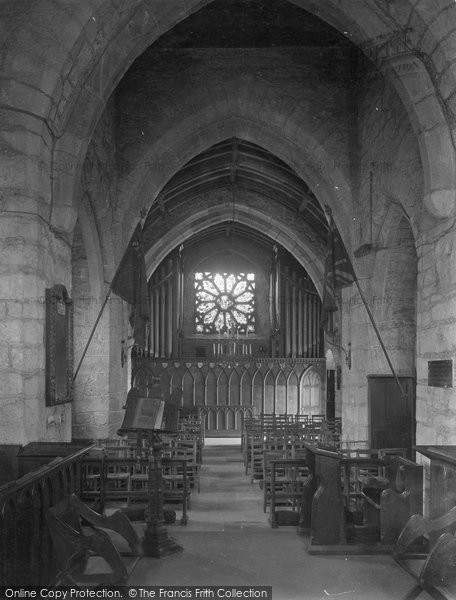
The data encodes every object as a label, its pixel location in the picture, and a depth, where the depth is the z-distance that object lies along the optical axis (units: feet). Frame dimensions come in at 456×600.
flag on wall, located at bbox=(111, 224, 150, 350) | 27.99
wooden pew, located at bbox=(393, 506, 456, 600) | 12.32
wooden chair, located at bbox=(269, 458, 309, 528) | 18.92
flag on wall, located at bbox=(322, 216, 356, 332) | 25.62
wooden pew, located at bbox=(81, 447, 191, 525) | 19.17
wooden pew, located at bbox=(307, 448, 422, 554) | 15.79
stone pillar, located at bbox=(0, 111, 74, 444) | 17.10
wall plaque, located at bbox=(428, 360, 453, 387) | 17.97
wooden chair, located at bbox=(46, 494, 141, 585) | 12.19
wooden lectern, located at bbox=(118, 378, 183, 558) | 15.56
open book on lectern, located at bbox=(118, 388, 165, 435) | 17.65
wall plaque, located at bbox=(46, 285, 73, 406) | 18.43
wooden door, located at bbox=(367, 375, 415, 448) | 27.43
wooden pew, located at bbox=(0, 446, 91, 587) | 10.96
